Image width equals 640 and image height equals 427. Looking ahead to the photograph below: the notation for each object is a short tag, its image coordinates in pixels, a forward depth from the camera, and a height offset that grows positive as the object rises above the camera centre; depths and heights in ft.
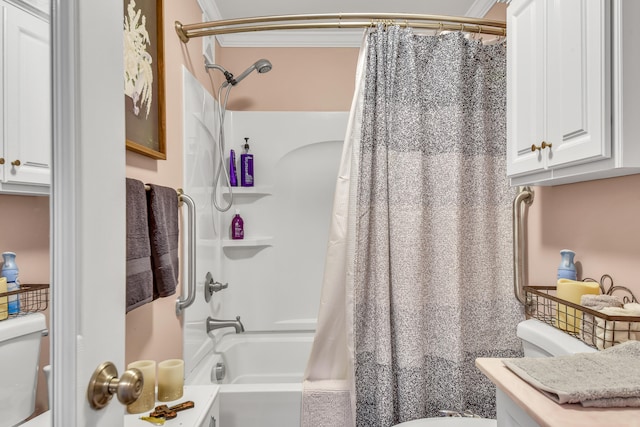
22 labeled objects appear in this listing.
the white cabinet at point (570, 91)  3.42 +1.16
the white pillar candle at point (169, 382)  4.27 -1.77
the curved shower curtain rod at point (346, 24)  5.95 +2.88
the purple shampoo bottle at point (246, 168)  9.27 +1.07
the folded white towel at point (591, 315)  3.78 -0.98
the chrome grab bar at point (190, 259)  5.91 -0.68
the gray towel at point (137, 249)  4.07 -0.36
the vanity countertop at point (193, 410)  3.78 -1.98
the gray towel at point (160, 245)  4.68 -0.35
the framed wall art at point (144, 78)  4.65 +1.71
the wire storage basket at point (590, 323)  3.45 -1.06
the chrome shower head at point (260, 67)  8.07 +2.94
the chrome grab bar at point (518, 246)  5.69 -0.48
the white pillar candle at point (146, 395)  3.92 -1.78
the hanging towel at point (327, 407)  5.71 -2.74
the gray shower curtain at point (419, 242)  5.69 -0.42
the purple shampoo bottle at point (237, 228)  9.33 -0.32
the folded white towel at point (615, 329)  3.45 -1.02
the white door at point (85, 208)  1.92 +0.04
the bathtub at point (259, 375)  6.25 -3.04
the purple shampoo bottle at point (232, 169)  9.25 +1.04
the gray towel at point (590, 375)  2.42 -1.07
